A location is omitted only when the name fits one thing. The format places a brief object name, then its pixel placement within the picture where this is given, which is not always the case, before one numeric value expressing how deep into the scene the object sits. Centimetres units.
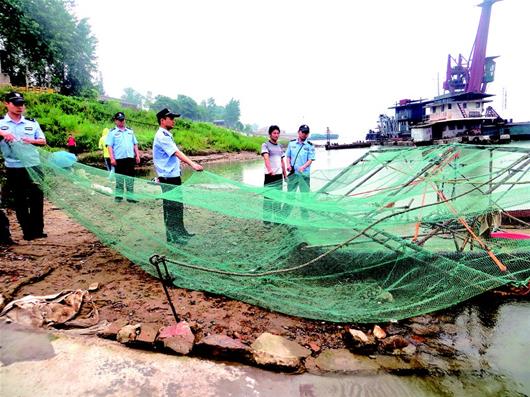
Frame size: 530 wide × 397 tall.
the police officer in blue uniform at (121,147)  627
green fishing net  345
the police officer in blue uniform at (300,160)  531
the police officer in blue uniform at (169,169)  382
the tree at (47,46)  2633
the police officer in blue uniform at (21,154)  386
